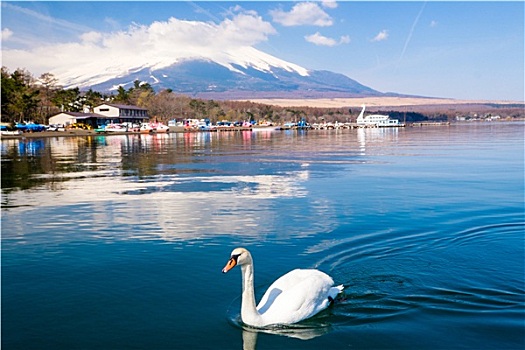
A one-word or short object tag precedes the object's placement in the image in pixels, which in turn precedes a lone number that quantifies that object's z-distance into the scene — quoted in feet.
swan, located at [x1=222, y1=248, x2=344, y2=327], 26.89
